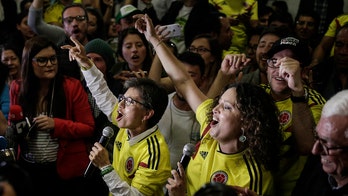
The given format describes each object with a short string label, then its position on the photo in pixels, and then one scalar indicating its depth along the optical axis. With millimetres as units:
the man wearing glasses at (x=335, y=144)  2055
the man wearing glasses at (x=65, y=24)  4227
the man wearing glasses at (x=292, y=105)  2463
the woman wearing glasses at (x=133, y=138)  2506
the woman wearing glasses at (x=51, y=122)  3193
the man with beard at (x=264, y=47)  3688
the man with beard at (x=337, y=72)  4066
